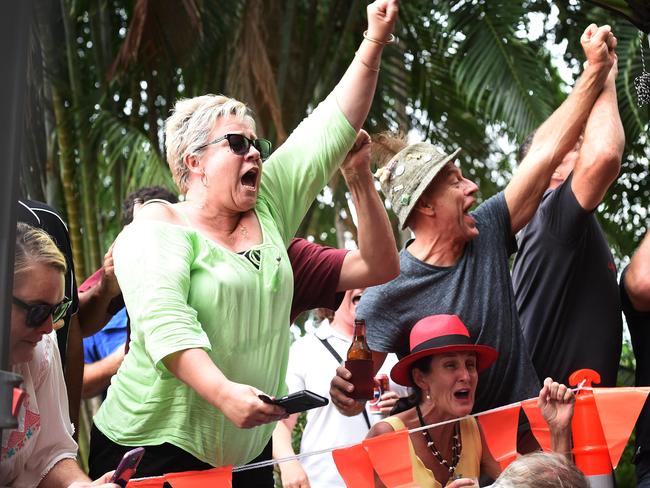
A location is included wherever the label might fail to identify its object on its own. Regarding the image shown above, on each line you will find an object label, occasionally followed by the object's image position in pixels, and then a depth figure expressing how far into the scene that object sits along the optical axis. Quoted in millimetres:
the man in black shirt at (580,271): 7988
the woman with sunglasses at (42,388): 5328
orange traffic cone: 7883
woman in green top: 5863
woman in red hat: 7934
